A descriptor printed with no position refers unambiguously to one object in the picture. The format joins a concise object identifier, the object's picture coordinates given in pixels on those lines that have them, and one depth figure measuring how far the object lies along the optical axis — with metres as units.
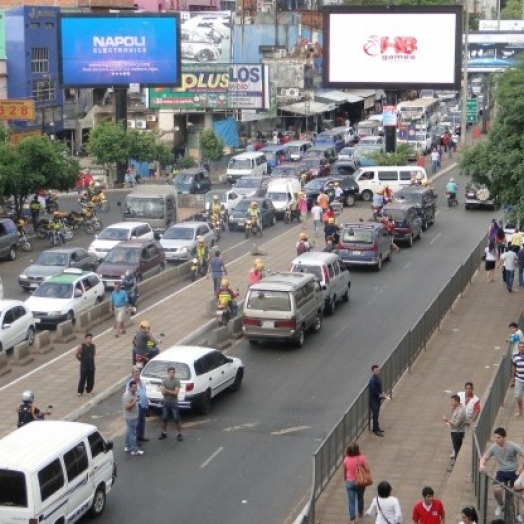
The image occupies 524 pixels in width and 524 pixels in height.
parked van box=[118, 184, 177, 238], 47.67
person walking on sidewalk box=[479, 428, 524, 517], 17.47
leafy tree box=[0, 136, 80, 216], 47.69
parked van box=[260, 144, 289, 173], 71.50
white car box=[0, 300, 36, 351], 30.23
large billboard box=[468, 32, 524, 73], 101.38
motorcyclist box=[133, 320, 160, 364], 27.67
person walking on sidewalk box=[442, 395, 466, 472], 20.58
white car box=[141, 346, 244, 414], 24.34
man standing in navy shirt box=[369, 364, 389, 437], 22.67
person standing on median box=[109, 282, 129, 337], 32.09
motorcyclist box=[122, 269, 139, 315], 34.31
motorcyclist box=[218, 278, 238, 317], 32.38
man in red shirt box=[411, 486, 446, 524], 15.64
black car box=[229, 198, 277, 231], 50.22
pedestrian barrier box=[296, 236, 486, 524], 18.87
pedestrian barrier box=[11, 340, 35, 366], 29.66
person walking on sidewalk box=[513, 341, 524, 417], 22.72
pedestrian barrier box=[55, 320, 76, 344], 31.95
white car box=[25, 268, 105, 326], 33.19
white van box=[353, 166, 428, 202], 57.84
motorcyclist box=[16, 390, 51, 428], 22.12
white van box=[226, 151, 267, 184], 66.38
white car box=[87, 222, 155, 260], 42.16
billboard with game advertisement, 63.81
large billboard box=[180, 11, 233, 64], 84.56
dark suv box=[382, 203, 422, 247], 45.53
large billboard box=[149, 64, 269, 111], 77.06
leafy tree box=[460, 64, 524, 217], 34.50
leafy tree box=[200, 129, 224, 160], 72.44
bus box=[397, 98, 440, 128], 79.00
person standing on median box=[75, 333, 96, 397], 26.12
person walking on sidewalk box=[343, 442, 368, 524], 18.03
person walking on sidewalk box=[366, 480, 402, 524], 15.93
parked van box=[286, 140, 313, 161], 73.75
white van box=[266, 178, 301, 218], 53.38
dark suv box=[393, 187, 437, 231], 49.41
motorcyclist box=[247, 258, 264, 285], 34.38
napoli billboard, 66.12
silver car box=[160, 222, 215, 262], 42.44
